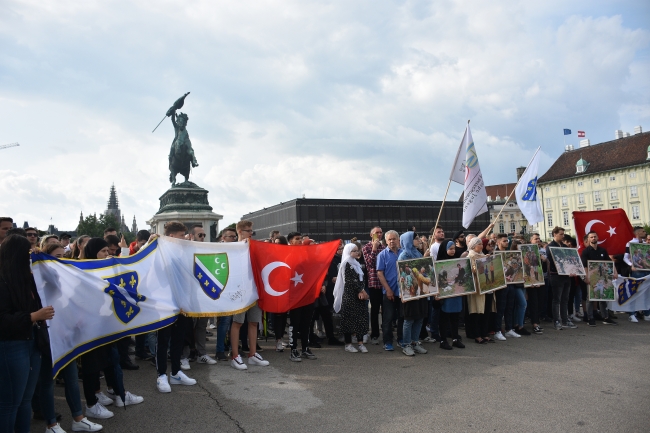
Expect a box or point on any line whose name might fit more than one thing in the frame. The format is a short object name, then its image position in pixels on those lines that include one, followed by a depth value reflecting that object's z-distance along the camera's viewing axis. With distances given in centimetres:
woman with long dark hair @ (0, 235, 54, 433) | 411
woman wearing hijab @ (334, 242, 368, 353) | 905
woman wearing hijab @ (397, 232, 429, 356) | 860
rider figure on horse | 3069
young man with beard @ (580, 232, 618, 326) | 1177
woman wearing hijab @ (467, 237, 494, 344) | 962
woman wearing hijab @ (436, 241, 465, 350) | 916
